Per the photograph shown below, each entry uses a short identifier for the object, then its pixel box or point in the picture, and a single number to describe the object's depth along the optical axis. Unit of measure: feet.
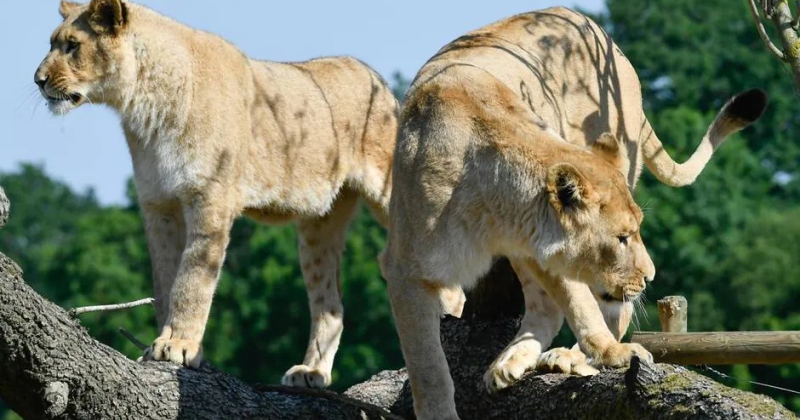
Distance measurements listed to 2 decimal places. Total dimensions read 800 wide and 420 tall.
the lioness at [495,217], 43.34
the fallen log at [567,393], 36.63
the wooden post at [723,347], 47.70
